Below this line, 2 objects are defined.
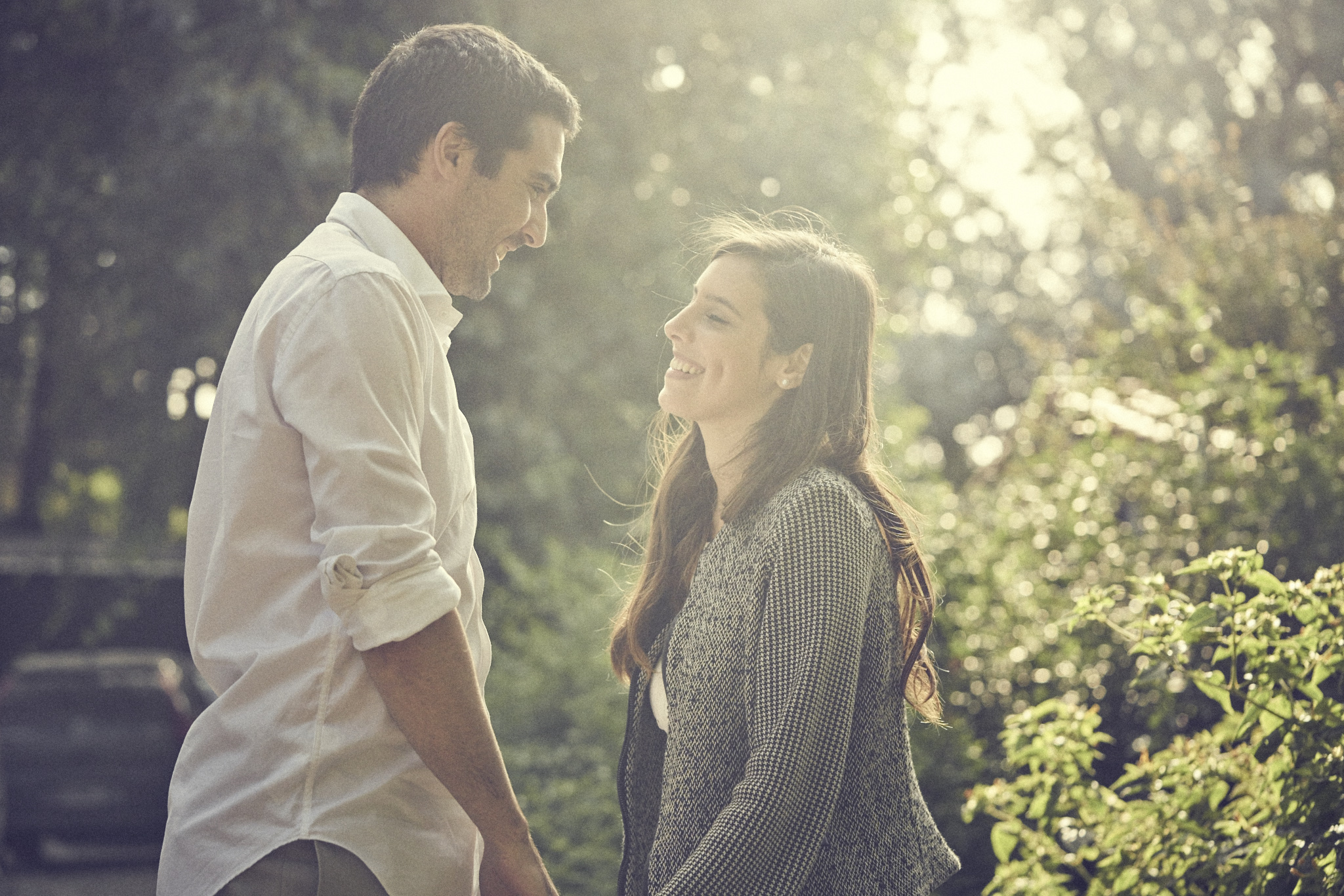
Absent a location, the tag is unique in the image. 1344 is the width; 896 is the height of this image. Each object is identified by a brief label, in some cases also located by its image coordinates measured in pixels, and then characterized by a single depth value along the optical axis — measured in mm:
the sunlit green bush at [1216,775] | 2246
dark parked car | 9516
